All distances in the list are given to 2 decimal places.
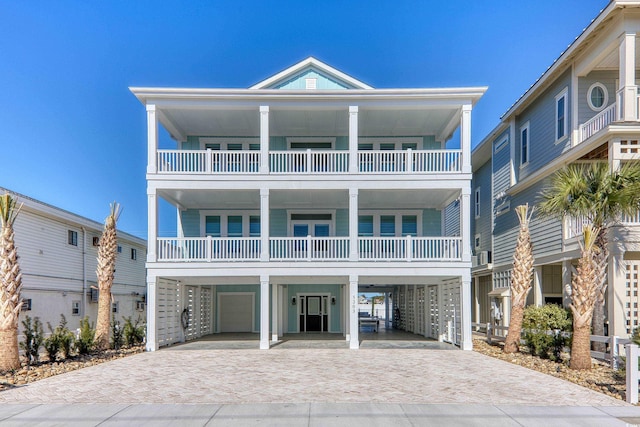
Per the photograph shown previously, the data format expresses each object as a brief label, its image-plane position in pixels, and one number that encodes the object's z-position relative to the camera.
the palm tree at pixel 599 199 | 12.09
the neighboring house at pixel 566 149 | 13.41
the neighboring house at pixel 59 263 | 17.44
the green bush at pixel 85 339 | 13.70
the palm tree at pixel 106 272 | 15.12
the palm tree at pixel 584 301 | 11.02
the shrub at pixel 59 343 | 12.80
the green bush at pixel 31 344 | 12.11
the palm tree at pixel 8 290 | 11.12
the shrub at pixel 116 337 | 15.58
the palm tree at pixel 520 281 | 14.37
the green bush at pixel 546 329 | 12.76
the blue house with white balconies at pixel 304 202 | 15.88
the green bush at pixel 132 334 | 16.47
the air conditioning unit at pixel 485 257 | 24.34
